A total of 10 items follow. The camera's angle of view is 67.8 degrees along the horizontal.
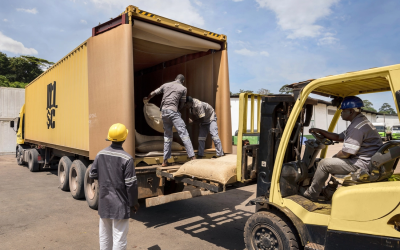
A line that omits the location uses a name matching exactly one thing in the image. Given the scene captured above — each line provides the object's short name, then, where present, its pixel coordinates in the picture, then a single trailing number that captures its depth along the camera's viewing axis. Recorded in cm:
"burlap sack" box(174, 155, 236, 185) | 365
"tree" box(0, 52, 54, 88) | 3878
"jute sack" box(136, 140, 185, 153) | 549
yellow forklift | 247
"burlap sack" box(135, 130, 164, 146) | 567
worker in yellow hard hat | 294
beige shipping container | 471
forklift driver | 292
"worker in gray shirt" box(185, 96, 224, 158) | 555
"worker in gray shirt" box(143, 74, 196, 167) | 497
